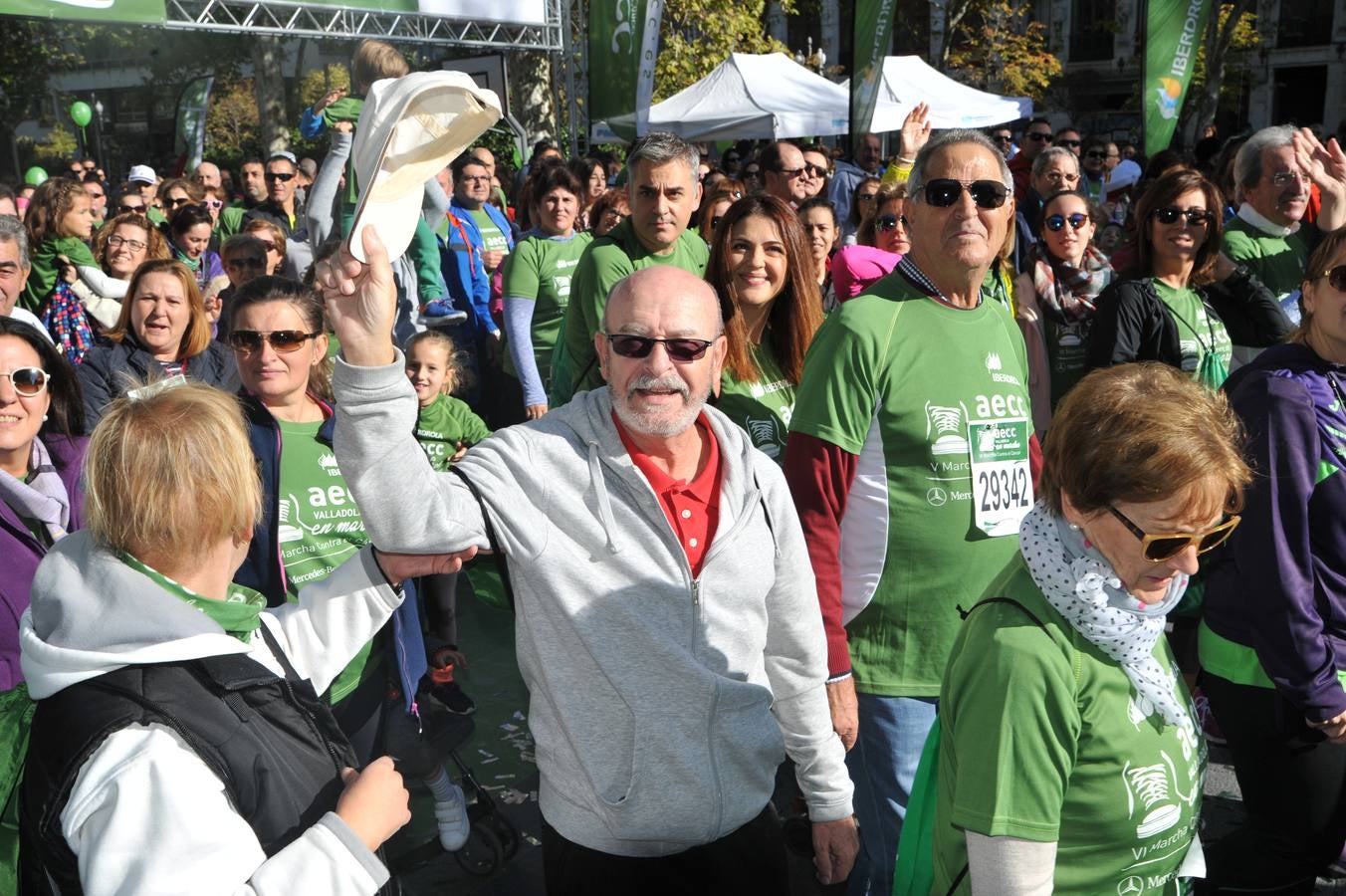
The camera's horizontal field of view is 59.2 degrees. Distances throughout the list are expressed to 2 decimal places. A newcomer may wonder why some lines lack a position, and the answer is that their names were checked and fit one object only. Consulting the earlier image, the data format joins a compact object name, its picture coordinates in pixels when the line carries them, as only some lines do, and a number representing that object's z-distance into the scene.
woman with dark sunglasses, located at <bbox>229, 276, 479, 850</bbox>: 3.20
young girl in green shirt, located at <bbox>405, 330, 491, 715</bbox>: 4.71
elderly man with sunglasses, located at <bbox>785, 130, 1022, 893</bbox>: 2.79
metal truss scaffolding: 10.97
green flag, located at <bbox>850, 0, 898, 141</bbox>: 10.47
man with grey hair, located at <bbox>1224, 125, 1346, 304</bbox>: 5.14
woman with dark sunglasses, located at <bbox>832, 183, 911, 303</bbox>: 4.45
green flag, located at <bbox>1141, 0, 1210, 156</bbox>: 10.89
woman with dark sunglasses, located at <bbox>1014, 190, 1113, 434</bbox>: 5.07
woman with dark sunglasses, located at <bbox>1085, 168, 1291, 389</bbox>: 4.44
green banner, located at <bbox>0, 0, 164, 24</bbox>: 9.27
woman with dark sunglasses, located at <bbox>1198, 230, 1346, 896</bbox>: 2.79
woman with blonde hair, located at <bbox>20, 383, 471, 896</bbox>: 1.51
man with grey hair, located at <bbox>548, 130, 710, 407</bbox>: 4.40
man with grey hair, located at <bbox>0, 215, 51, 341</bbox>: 4.70
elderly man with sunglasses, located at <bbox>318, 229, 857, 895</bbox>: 2.19
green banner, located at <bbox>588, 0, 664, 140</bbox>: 10.91
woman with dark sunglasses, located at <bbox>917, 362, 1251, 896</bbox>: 1.85
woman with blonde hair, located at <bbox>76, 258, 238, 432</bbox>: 4.24
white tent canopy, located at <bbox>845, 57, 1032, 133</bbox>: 15.79
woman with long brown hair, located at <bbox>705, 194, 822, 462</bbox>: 3.78
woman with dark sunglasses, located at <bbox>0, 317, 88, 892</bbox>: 2.77
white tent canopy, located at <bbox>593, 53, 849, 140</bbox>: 15.28
